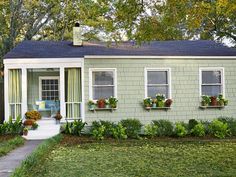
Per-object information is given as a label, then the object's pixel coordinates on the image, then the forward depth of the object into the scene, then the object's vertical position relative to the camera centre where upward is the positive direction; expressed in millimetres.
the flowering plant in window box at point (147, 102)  10002 -392
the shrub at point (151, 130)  8999 -1387
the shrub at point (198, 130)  8987 -1396
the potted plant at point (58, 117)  9691 -944
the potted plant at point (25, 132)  9212 -1447
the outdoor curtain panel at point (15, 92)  9964 +66
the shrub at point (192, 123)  9260 -1187
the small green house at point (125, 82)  9927 +441
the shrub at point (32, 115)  9590 -846
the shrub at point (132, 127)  9001 -1273
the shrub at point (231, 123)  9043 -1179
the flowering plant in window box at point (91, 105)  9860 -487
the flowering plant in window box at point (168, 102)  10104 -403
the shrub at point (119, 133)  8875 -1460
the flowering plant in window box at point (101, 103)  9880 -410
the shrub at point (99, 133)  8800 -1449
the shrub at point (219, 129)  8908 -1367
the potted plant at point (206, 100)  10189 -336
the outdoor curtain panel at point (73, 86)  10067 +292
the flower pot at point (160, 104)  10050 -479
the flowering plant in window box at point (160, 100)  10058 -317
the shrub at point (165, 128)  9104 -1336
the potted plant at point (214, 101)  10273 -383
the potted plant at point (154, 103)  10095 -437
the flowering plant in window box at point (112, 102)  9880 -373
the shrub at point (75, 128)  9310 -1328
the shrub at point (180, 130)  8983 -1399
